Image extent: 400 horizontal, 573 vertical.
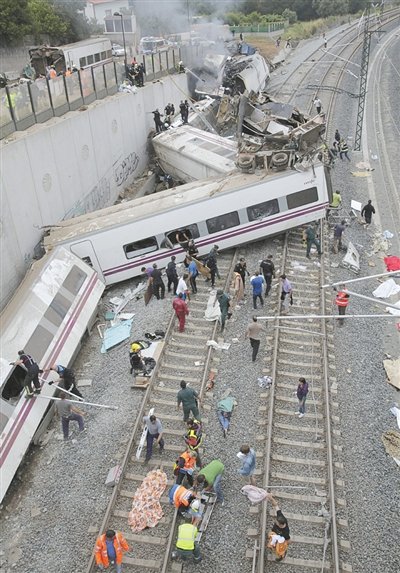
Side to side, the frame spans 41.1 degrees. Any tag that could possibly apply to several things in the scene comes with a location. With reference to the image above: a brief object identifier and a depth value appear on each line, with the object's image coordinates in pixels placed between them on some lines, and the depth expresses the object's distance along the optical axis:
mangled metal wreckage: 18.41
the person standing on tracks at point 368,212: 20.12
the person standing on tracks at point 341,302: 14.49
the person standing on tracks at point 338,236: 18.17
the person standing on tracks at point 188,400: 10.80
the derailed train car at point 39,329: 10.91
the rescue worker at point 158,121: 27.34
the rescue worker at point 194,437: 10.20
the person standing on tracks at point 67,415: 11.12
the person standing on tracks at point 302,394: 11.20
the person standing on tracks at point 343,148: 26.28
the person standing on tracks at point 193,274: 15.58
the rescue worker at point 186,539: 8.30
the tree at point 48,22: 39.94
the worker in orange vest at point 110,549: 8.18
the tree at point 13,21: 33.81
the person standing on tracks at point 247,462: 9.43
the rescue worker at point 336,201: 20.89
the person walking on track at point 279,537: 8.55
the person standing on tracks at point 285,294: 14.67
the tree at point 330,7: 83.98
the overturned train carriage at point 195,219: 16.33
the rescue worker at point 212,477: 9.32
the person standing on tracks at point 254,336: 12.69
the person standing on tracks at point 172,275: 15.38
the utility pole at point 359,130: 27.83
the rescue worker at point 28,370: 11.48
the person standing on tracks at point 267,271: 15.41
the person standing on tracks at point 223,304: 13.91
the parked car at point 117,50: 40.91
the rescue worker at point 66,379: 12.04
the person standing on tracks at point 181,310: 13.91
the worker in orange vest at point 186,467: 9.57
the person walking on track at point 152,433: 10.36
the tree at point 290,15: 83.09
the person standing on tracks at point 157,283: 15.30
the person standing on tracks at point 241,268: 15.34
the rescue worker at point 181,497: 8.86
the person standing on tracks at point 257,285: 14.62
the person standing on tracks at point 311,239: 17.28
